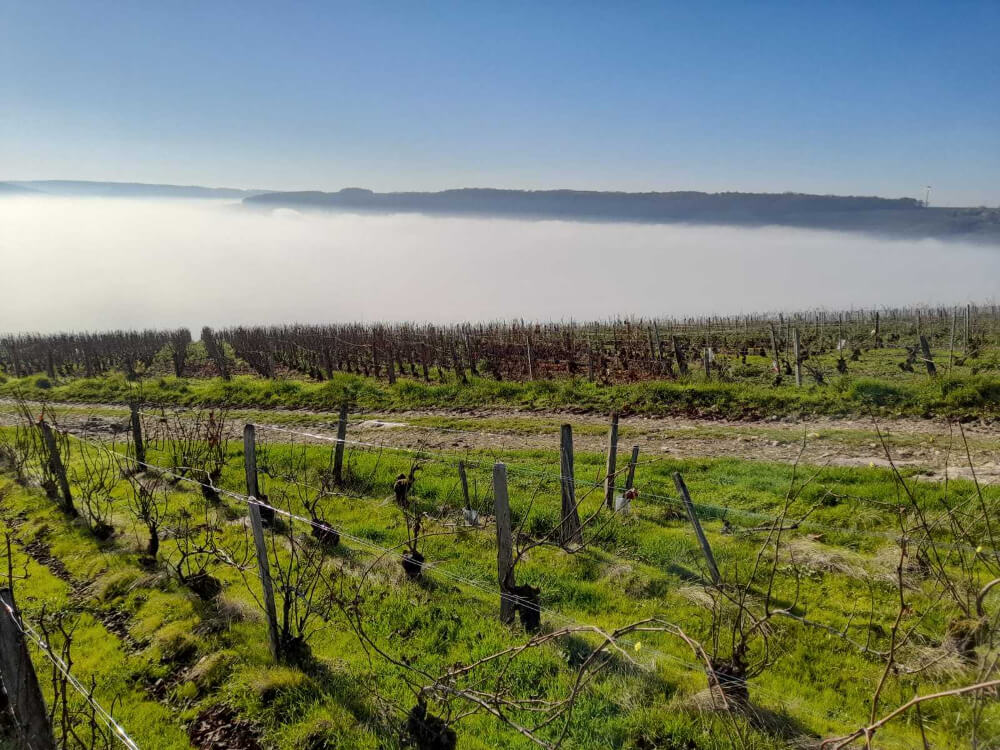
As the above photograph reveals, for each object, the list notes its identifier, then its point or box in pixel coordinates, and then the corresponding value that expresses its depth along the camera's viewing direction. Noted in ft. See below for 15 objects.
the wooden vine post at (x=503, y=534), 17.72
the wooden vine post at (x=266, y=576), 16.85
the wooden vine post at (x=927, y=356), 51.82
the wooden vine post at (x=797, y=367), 54.60
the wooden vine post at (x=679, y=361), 73.34
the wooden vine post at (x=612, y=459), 25.67
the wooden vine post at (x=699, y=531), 19.13
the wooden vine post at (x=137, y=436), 39.04
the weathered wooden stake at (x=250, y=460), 25.04
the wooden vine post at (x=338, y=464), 33.78
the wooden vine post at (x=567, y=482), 22.68
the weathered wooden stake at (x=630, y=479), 26.93
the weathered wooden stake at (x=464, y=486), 27.76
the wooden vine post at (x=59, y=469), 30.83
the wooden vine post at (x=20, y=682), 9.78
